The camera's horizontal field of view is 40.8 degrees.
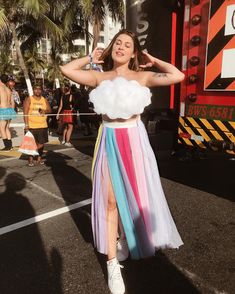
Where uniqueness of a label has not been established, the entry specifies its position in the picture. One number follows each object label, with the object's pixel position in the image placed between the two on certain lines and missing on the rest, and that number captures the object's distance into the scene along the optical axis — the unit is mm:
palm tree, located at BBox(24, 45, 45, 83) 41125
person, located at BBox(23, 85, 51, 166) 6188
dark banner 5516
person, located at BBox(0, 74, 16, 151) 7820
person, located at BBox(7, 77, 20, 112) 9828
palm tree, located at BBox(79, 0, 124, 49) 15033
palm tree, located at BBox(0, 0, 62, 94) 13289
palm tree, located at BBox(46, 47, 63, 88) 27919
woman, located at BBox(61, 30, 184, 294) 2389
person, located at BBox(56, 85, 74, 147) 8672
